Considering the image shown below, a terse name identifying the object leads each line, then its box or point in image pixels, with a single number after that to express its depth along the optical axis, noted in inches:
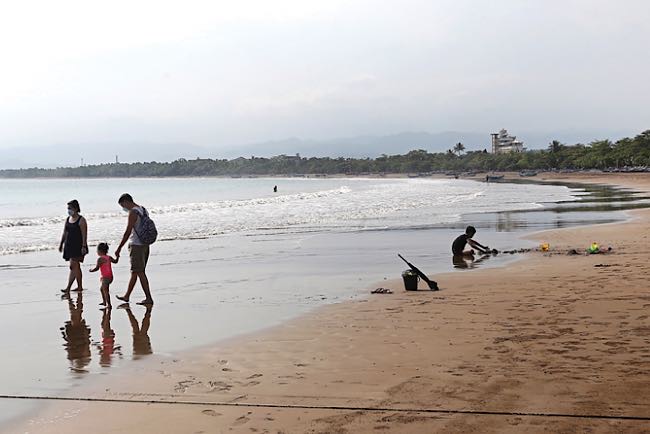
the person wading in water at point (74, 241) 434.9
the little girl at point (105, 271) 389.4
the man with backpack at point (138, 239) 390.3
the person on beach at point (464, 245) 589.9
